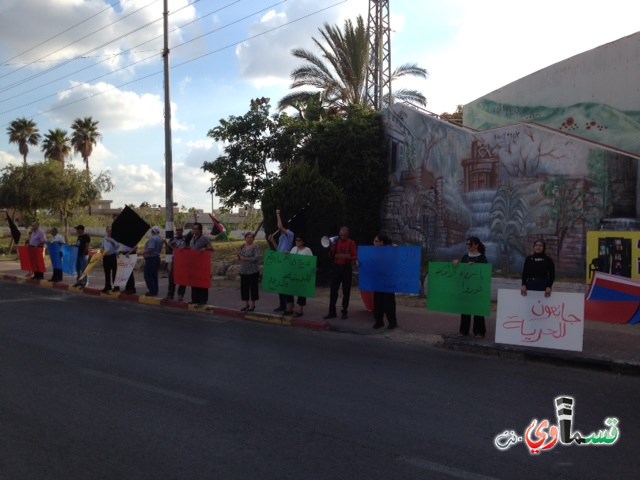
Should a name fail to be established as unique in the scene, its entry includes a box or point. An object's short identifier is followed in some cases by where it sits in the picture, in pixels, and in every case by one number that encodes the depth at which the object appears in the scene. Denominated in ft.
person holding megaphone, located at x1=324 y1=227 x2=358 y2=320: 36.86
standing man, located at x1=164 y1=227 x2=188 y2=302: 46.85
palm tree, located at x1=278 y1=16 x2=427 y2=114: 92.02
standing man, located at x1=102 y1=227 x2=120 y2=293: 51.55
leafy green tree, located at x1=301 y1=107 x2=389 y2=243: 65.82
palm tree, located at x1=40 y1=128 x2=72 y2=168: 190.29
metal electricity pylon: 86.58
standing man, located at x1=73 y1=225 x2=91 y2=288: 56.34
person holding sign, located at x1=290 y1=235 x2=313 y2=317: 39.27
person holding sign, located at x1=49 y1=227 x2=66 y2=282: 61.21
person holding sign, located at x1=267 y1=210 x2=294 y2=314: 39.83
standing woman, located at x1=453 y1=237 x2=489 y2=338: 31.76
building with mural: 49.70
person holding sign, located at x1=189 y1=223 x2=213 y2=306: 44.93
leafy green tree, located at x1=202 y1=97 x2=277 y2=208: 76.13
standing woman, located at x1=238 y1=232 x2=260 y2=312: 39.40
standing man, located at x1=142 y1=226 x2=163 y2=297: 48.47
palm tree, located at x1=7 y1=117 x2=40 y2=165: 208.13
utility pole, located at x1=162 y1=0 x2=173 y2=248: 53.52
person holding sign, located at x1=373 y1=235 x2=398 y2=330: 34.73
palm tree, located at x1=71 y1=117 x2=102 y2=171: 196.41
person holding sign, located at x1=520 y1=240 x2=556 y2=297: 29.01
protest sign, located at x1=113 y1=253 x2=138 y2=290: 51.57
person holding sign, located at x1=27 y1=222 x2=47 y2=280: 63.62
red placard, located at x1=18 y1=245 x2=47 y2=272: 63.67
